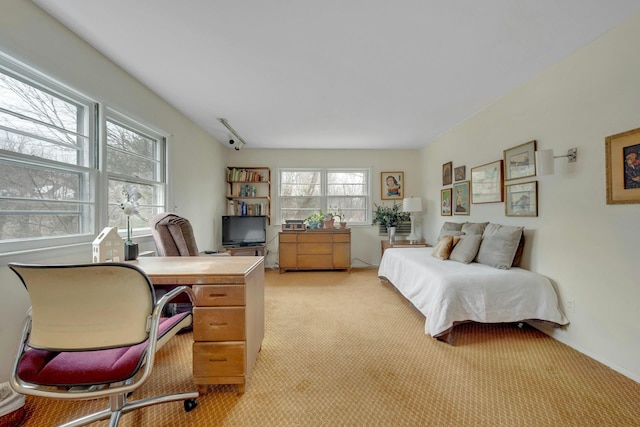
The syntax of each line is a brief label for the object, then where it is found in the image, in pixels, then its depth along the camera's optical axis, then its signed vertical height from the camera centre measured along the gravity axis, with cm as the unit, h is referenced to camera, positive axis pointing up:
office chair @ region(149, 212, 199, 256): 233 -19
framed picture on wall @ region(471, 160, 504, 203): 292 +37
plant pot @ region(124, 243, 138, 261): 194 -28
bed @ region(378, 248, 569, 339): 218 -74
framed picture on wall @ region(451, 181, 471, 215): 355 +22
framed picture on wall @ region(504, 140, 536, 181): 247 +53
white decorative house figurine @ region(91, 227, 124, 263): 169 -22
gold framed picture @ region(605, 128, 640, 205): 167 +31
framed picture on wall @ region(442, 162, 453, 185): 399 +64
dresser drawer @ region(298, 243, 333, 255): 463 -62
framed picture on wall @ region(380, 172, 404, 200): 521 +56
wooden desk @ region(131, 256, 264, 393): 152 -65
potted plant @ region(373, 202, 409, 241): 496 -5
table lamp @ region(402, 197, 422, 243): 459 +14
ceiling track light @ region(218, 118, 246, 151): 363 +130
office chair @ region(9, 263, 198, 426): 102 -47
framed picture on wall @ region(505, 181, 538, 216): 244 +14
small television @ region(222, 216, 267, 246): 457 -29
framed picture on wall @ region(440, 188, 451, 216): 403 +19
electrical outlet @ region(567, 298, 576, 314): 210 -77
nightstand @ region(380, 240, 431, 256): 428 -54
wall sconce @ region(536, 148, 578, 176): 209 +44
